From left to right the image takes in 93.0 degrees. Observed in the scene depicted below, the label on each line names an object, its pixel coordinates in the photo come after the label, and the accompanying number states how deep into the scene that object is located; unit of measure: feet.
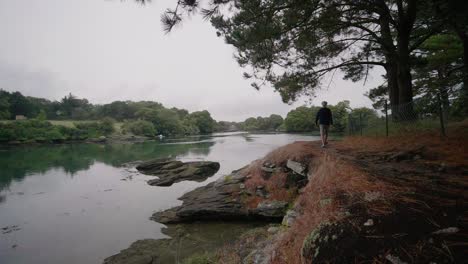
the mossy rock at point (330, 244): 7.32
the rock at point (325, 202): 10.79
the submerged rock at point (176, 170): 61.57
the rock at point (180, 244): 22.16
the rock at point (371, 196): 9.36
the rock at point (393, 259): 6.31
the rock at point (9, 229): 32.19
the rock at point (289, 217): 16.58
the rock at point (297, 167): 26.48
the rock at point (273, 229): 19.49
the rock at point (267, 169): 33.72
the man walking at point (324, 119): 31.01
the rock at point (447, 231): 6.53
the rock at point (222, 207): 27.57
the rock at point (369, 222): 7.82
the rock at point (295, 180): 27.12
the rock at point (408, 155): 19.10
